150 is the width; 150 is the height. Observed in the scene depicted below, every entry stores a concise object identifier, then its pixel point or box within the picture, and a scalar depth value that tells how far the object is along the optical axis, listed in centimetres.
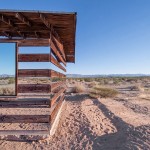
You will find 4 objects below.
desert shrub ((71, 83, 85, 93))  1090
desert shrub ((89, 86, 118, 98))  870
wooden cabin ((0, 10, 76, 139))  306
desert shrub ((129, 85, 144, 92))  1226
